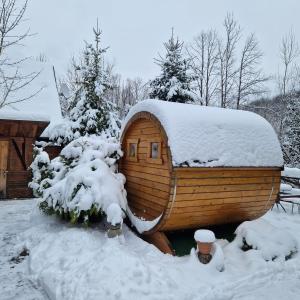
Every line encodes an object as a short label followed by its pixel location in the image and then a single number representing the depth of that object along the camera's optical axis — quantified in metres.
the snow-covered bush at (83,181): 6.29
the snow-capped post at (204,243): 5.30
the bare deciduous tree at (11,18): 7.05
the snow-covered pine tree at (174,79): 14.83
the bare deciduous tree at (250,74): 23.73
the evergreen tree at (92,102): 12.68
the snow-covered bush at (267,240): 5.83
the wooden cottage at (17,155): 11.59
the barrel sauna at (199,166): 5.61
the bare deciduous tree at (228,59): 24.72
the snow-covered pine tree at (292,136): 17.59
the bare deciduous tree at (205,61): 25.82
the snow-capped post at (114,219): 6.00
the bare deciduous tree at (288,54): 25.80
